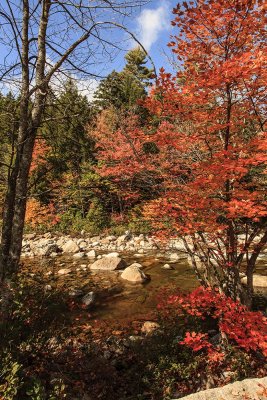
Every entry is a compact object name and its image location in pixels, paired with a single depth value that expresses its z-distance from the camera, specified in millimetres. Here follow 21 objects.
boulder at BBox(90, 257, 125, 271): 12391
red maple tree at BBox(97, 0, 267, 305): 4406
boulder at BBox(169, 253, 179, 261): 13938
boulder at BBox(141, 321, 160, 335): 6748
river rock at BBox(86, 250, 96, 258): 15188
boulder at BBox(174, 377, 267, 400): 3502
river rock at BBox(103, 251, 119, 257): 14602
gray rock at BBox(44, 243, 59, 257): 15992
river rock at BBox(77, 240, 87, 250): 17514
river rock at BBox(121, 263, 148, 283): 10725
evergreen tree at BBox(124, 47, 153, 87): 33241
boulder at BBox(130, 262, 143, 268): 12442
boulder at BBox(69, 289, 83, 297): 9395
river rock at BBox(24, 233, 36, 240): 20359
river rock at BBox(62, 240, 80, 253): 16469
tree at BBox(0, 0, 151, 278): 3820
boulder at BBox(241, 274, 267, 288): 9555
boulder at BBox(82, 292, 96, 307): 8543
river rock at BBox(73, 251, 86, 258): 15137
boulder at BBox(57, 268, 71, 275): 11895
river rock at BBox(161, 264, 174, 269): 12448
